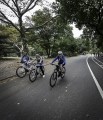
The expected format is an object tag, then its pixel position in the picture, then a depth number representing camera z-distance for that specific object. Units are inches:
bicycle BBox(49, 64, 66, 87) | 206.4
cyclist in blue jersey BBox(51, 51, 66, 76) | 245.7
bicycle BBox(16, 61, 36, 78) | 294.9
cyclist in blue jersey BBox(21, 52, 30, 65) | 301.5
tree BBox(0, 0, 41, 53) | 511.7
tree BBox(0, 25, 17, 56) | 699.6
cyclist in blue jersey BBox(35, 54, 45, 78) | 265.0
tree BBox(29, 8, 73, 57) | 1035.3
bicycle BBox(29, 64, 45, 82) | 244.8
